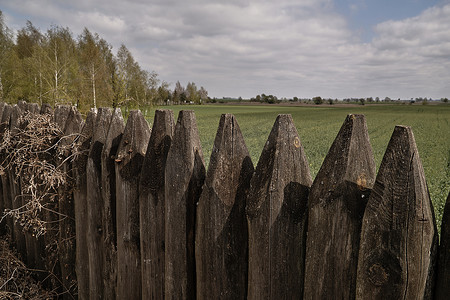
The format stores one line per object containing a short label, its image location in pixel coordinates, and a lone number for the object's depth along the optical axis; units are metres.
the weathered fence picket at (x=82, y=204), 2.43
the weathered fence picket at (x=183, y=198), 1.63
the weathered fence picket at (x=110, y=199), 2.13
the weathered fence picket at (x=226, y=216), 1.46
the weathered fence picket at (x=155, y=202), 1.79
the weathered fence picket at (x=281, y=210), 1.31
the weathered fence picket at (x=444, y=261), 1.01
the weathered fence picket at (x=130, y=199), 1.95
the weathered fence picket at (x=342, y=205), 1.16
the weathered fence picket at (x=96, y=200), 2.26
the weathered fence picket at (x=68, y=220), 2.55
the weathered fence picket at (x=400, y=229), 1.03
